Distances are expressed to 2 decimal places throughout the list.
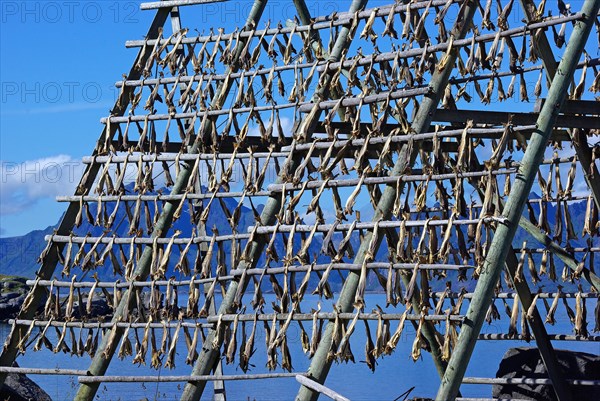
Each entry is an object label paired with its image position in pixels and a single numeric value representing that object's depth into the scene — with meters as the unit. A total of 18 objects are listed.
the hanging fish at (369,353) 12.91
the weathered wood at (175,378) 14.25
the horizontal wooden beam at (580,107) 14.50
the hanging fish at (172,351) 15.28
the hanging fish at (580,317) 16.59
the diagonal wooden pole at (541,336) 16.47
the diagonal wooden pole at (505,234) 11.84
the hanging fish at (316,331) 13.12
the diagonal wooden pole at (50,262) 17.12
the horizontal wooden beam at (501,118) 14.22
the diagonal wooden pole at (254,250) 14.48
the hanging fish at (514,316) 16.00
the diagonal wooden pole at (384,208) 12.94
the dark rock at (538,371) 17.28
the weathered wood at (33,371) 16.52
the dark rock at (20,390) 21.73
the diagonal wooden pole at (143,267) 16.17
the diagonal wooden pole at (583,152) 14.27
